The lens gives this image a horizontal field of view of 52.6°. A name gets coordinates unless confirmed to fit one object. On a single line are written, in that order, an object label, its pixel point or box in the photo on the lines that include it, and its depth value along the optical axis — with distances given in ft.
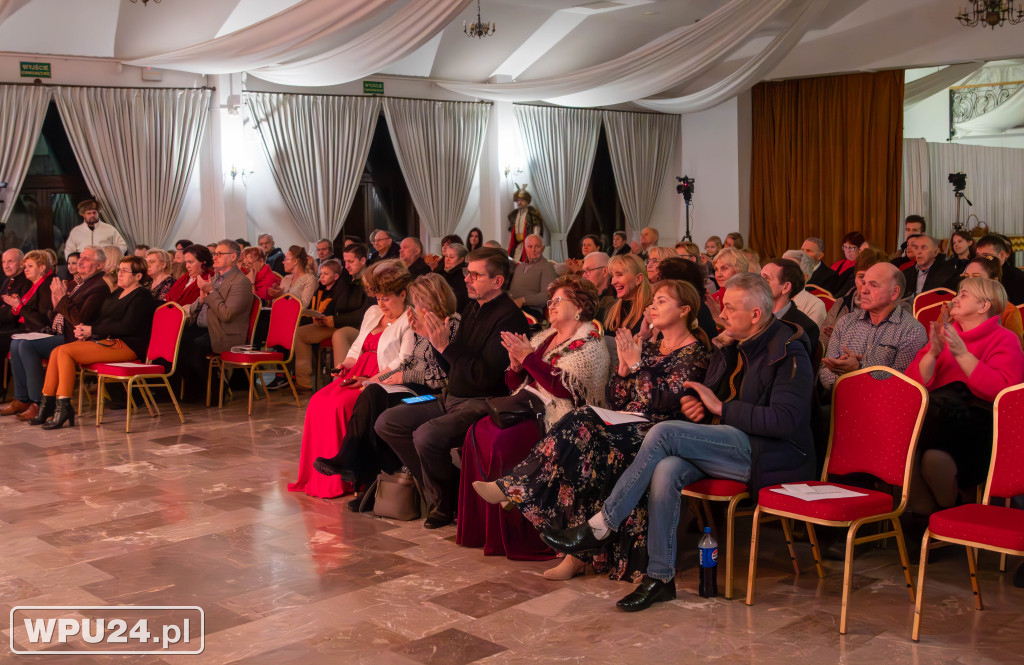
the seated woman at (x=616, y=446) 12.48
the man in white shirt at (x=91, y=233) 38.55
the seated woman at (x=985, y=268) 18.38
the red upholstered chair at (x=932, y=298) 19.94
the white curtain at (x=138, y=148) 39.73
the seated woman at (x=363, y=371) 16.92
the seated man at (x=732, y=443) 11.73
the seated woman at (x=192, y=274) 25.85
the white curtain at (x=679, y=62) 33.27
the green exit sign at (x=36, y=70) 38.65
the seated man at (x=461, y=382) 14.94
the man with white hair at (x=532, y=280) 29.04
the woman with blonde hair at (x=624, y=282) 16.58
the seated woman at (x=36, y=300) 26.32
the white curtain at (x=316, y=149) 42.83
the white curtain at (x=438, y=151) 46.34
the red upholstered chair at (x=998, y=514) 9.89
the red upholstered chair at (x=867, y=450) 10.88
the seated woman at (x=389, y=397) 15.89
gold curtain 47.60
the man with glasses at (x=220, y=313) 25.07
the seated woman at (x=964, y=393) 12.28
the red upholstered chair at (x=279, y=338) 24.20
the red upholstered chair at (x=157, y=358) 22.54
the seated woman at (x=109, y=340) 23.36
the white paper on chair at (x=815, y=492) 11.12
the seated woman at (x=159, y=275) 26.22
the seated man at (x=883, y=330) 14.52
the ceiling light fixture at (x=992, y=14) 35.65
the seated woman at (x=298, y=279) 28.76
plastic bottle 11.76
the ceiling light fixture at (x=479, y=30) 40.45
